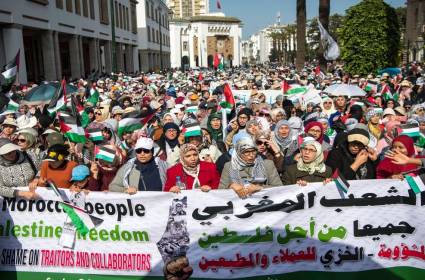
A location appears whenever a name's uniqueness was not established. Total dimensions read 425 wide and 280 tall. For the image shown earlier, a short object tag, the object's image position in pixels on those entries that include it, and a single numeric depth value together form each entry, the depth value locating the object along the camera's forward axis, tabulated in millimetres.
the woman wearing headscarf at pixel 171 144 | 6133
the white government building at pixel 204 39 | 110688
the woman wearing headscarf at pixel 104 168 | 4879
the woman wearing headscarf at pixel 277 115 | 7437
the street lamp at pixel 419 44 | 26738
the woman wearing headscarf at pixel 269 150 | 5367
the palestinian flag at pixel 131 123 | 6730
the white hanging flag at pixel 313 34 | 79725
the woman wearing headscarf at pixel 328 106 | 8820
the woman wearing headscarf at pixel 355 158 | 4578
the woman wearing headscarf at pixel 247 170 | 4414
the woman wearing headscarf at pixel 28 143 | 5902
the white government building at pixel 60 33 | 22156
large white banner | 4102
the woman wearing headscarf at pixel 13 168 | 4559
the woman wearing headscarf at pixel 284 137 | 6120
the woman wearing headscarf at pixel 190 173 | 4509
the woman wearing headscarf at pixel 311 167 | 4457
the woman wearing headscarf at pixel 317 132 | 5836
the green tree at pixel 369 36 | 18547
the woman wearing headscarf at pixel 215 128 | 7240
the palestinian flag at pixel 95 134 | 6493
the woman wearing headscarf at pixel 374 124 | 6802
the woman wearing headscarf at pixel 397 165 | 4469
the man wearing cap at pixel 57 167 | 4609
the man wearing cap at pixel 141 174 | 4547
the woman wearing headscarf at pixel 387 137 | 5877
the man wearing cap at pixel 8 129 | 7055
